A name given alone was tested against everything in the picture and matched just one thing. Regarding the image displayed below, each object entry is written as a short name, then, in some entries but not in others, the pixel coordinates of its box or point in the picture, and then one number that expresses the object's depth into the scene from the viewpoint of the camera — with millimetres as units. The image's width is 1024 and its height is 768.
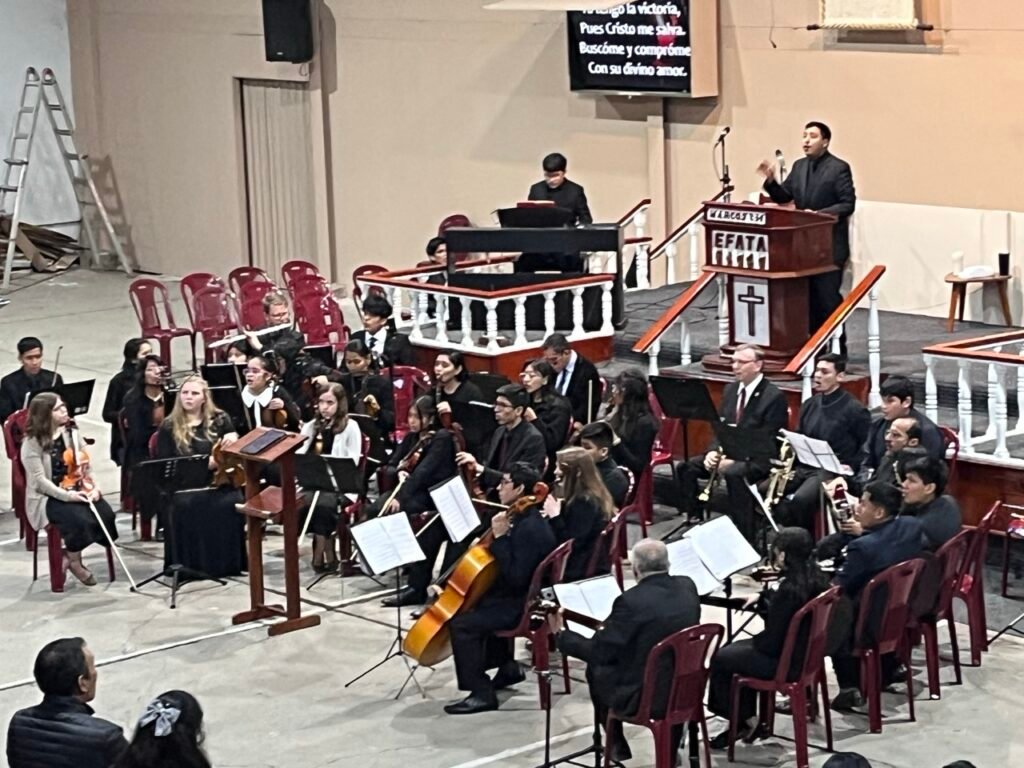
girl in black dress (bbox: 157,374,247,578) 11000
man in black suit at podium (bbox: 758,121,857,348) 12984
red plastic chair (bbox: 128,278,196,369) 16016
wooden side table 13453
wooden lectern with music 10094
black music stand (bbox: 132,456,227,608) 10781
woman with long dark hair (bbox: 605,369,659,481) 11117
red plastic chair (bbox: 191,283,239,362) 16094
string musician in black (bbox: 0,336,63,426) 12594
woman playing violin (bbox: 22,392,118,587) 10938
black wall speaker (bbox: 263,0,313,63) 19891
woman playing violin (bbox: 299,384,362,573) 11047
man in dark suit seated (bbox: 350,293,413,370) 13227
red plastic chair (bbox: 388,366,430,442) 12703
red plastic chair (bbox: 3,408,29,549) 11789
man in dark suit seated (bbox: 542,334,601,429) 12023
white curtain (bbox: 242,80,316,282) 20812
